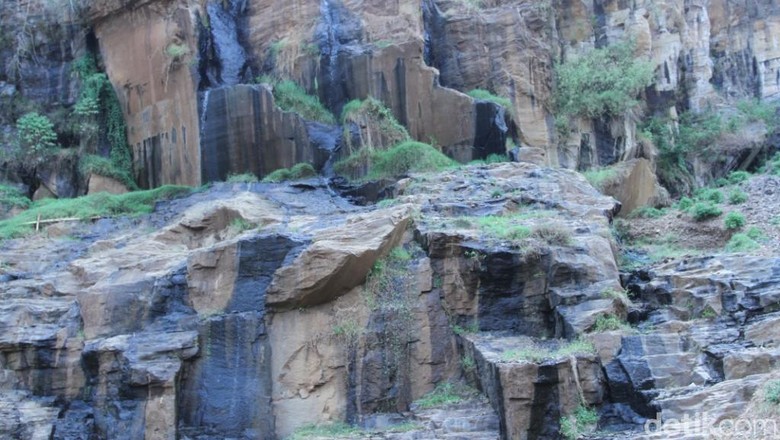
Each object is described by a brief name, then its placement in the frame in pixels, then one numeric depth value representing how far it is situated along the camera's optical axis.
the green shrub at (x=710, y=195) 25.41
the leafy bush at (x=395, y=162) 23.06
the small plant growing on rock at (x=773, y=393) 11.66
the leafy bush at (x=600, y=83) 28.66
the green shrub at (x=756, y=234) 20.74
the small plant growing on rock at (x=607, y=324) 15.56
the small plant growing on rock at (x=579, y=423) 14.21
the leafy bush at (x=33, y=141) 26.77
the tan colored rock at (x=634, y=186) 26.53
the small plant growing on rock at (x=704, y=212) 23.33
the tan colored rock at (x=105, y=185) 25.97
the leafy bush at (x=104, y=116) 26.69
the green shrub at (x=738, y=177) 28.77
